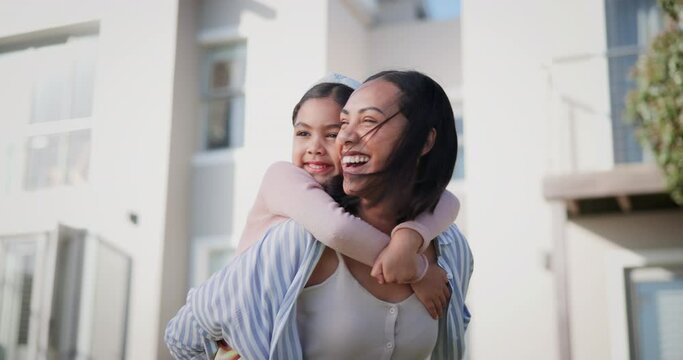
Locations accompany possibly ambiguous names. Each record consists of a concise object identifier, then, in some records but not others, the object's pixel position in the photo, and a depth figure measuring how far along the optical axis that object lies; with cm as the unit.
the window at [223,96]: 641
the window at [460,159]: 583
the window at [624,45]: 508
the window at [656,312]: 476
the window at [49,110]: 651
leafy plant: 358
